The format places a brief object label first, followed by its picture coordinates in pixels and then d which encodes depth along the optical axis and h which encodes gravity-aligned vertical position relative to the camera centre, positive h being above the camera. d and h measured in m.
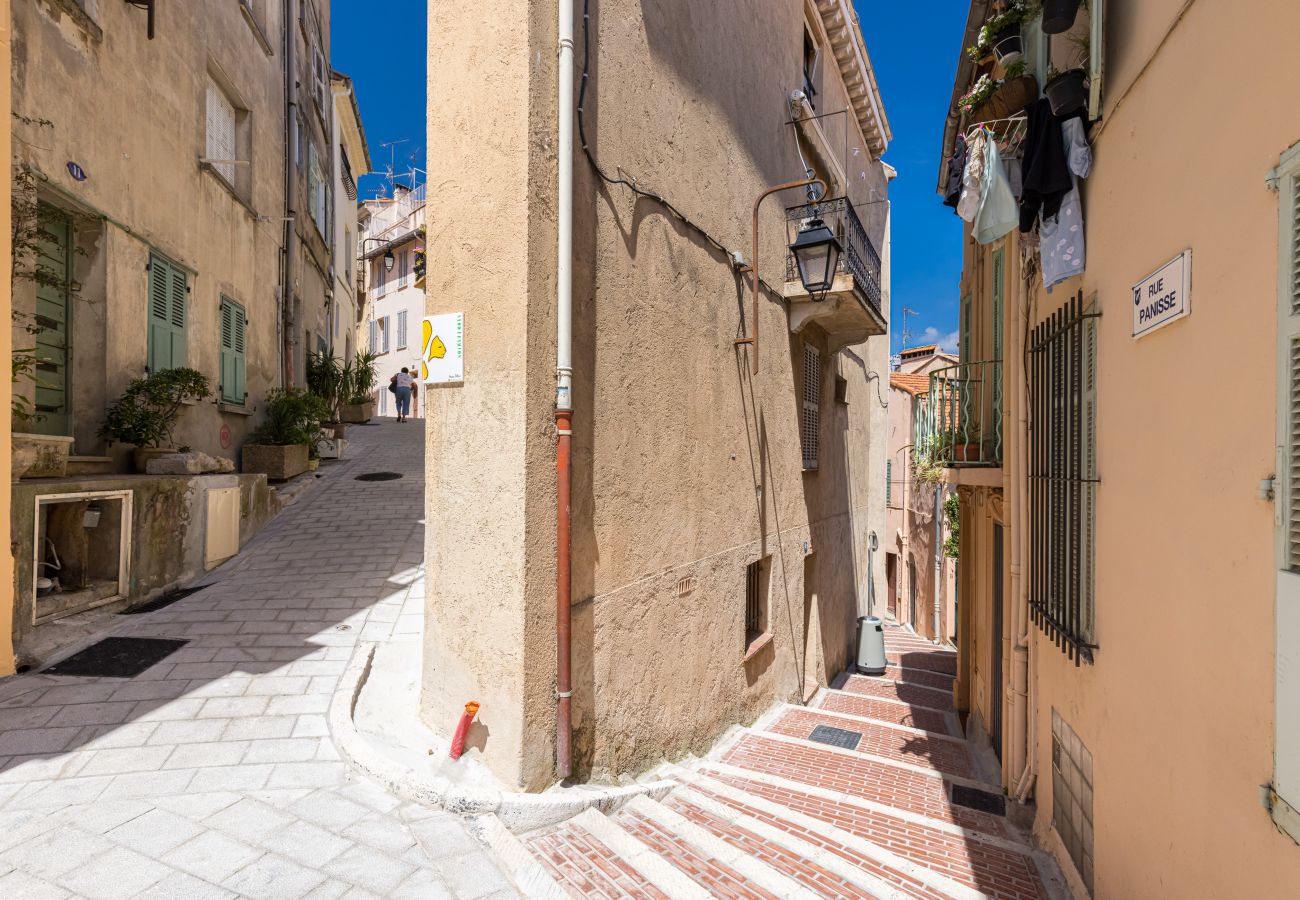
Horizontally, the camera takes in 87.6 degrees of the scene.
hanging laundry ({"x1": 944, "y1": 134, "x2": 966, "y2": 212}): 5.33 +2.43
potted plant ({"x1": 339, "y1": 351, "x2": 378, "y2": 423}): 17.36 +1.76
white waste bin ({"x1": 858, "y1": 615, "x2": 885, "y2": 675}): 12.89 -3.62
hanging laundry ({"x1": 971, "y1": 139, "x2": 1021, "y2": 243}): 4.71 +1.82
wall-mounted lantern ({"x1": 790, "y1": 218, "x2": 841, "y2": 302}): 7.57 +2.29
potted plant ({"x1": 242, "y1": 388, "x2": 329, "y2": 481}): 10.73 +0.30
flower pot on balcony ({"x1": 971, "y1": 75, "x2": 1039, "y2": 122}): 4.88 +2.65
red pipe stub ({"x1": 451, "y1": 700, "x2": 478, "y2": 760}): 3.96 -1.61
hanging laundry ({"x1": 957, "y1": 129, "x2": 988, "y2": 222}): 4.83 +2.03
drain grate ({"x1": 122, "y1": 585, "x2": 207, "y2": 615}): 6.21 -1.39
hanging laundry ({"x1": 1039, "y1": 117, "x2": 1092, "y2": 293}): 4.23 +1.52
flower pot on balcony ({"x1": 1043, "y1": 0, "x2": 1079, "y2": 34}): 4.01 +2.66
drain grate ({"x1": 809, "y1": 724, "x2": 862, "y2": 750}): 7.89 -3.32
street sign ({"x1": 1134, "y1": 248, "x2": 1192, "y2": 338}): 2.93 +0.76
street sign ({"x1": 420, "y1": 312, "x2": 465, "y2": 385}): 4.23 +0.68
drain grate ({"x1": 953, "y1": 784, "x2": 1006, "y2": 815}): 5.75 -2.96
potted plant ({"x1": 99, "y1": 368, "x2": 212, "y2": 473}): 7.37 +0.48
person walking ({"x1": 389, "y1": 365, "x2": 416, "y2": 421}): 21.50 +2.13
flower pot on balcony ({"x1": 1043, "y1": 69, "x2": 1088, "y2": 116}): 4.09 +2.25
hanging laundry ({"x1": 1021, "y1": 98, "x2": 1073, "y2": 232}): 4.34 +1.94
